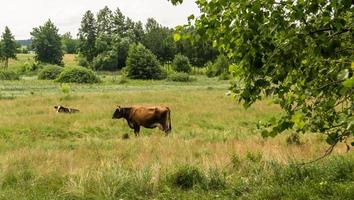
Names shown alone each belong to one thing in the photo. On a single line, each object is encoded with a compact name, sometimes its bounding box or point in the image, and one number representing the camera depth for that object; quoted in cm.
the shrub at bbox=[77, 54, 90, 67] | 9450
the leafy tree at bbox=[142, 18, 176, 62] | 10506
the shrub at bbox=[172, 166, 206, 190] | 823
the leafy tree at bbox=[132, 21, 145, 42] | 11771
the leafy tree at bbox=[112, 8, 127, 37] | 11906
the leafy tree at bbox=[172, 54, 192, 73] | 8988
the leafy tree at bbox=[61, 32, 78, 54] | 18006
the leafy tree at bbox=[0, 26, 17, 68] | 10525
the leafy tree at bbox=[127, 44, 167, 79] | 7750
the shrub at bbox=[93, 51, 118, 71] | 9450
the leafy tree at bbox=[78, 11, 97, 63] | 11194
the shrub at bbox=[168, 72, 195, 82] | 7312
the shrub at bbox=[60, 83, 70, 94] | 4106
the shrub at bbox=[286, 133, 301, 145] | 1345
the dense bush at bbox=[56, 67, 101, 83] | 6588
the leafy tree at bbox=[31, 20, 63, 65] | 10556
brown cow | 2147
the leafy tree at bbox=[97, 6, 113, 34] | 12044
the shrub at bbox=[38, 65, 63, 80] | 7373
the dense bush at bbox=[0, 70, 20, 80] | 7138
